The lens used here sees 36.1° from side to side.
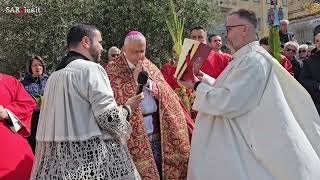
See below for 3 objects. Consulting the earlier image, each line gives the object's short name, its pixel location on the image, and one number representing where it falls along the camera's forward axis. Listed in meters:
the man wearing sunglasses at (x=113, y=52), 7.51
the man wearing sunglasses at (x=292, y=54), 7.75
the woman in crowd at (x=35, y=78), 7.30
